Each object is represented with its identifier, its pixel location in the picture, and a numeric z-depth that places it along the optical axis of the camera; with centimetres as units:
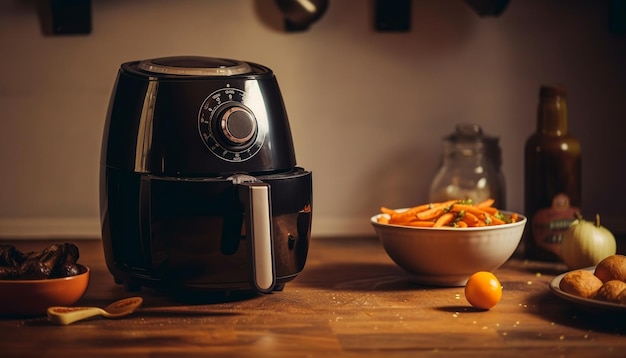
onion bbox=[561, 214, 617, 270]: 141
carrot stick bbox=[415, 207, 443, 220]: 135
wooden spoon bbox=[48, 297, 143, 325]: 110
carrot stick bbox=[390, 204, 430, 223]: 136
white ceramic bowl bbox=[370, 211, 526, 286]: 129
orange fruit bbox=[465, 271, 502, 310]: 118
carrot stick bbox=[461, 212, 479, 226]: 132
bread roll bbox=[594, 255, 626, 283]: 121
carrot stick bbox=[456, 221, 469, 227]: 132
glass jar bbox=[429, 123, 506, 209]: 171
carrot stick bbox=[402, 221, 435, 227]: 134
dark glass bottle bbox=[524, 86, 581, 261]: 154
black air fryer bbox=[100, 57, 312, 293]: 115
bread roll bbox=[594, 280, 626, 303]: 111
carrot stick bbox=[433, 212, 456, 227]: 132
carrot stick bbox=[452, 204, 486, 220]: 134
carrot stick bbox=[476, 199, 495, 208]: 140
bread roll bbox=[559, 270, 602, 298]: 116
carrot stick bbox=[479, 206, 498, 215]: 137
